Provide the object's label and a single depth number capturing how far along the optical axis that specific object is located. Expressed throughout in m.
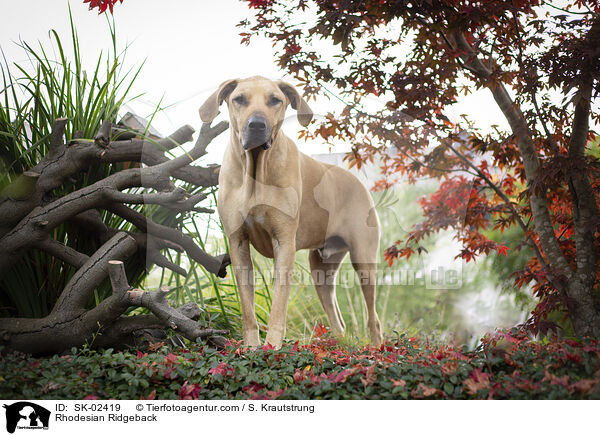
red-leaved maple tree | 2.85
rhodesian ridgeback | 2.54
